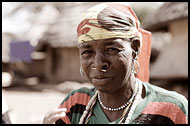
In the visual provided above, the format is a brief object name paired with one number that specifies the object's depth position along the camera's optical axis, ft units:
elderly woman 4.11
